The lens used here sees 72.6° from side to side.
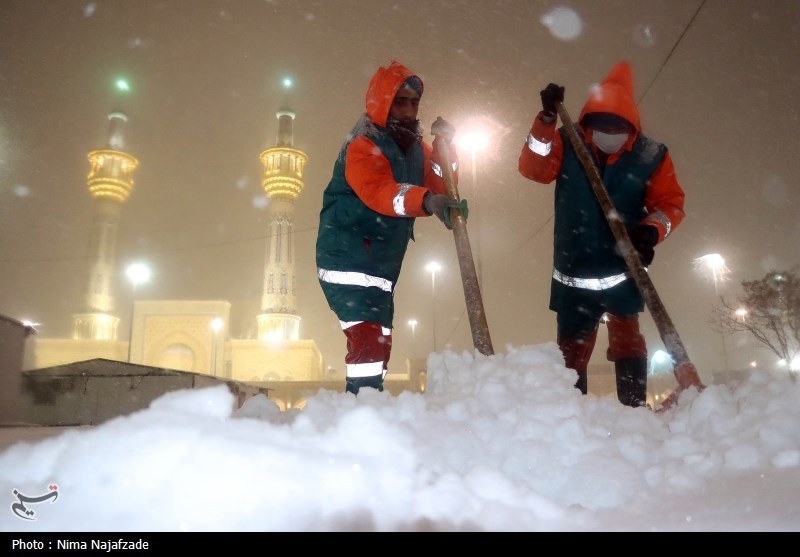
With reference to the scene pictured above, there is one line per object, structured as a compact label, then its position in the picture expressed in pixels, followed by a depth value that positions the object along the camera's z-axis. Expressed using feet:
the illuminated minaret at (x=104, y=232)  157.28
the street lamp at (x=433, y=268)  108.68
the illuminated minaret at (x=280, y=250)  152.25
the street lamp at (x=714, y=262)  98.82
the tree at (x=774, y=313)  67.97
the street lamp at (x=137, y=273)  96.17
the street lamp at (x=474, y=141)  64.95
